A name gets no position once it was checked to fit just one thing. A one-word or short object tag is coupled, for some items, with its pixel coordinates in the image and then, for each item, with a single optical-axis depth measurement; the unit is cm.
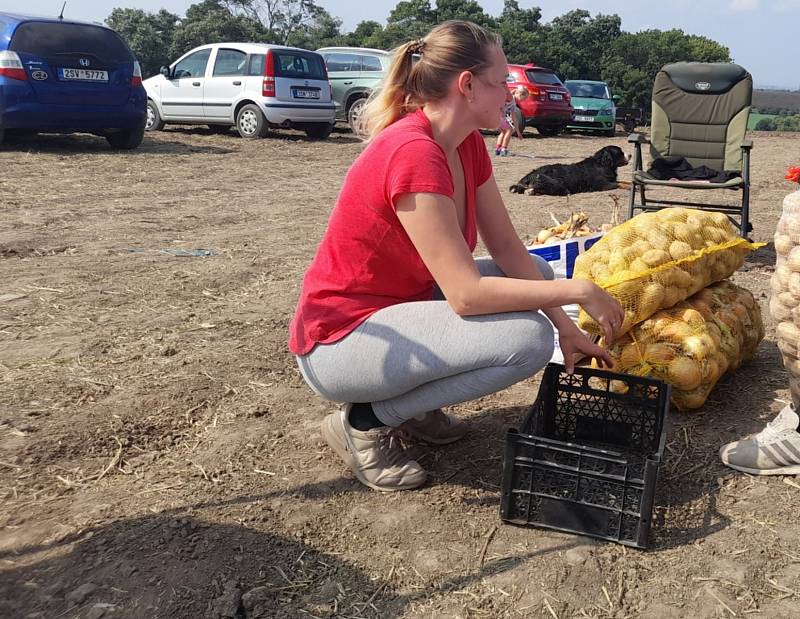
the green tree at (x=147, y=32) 3078
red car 1839
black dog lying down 1007
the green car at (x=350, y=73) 1611
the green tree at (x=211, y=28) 3183
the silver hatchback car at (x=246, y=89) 1370
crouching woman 251
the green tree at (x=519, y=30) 3359
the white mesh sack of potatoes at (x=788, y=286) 280
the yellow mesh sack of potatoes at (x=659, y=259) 337
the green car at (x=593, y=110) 2077
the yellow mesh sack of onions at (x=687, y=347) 331
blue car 1005
